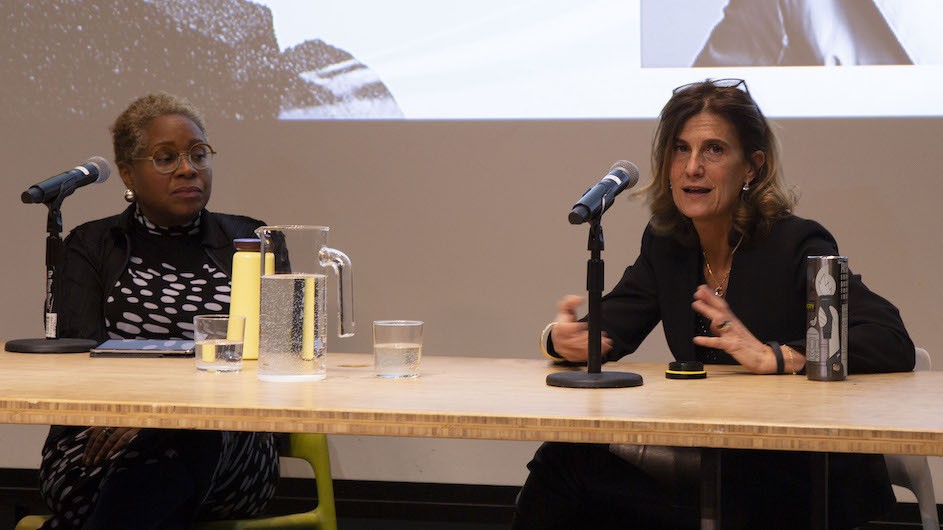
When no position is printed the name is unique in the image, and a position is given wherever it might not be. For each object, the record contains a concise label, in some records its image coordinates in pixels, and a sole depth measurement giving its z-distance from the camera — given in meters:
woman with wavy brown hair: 4.20
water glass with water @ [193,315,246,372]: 4.32
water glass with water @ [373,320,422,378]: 4.26
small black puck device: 4.27
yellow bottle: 4.46
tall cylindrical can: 4.16
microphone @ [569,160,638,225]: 4.02
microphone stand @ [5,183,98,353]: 4.66
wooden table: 3.78
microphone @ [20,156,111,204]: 4.73
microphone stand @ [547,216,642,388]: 4.10
